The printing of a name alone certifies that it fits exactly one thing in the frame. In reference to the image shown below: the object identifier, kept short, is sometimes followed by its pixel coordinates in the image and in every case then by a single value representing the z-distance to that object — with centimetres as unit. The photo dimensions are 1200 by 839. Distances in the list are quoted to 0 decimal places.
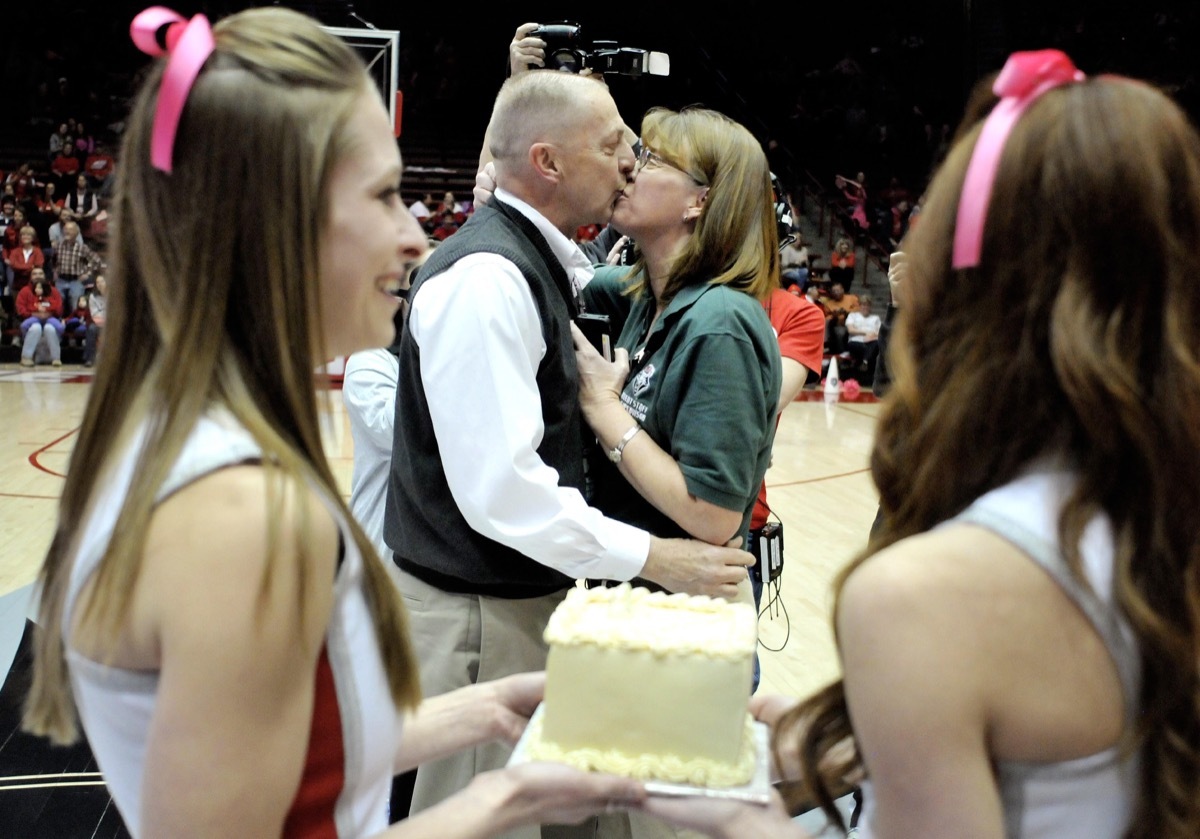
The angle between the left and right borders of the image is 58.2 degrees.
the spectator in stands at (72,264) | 1349
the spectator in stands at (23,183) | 1483
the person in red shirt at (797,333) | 346
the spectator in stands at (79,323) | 1319
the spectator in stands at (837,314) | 1398
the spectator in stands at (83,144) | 1653
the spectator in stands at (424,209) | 1543
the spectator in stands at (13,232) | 1359
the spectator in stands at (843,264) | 1540
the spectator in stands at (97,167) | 1538
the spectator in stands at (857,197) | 1716
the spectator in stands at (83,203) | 1423
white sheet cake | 138
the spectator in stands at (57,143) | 1617
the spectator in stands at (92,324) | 1272
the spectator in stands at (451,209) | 1561
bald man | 194
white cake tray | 127
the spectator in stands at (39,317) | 1284
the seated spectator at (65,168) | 1559
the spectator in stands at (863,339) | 1385
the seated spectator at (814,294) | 1430
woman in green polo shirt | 217
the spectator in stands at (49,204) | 1419
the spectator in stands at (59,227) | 1384
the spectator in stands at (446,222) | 1508
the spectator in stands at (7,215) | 1389
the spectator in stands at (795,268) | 1439
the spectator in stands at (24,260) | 1328
